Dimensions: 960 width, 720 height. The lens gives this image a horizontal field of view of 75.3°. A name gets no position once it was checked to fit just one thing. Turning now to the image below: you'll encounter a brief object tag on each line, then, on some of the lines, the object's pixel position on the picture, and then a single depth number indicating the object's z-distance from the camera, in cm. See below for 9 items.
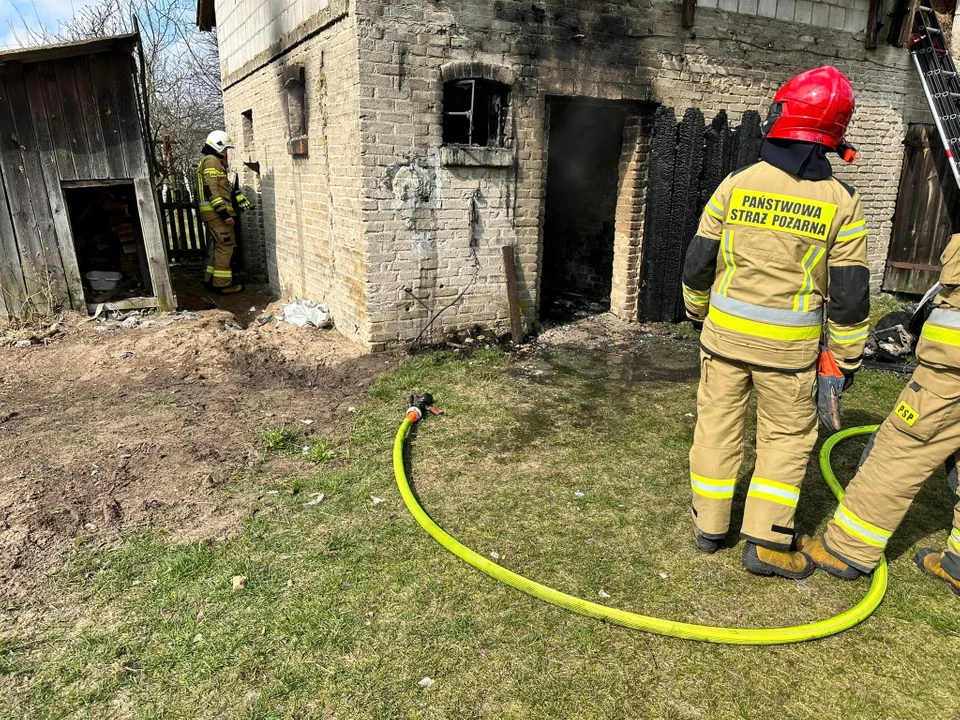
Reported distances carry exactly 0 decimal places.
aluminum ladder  830
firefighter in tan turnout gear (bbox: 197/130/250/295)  948
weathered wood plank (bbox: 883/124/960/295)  873
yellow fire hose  269
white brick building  591
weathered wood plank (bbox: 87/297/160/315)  779
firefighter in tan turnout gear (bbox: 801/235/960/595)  279
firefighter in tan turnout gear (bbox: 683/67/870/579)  276
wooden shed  696
